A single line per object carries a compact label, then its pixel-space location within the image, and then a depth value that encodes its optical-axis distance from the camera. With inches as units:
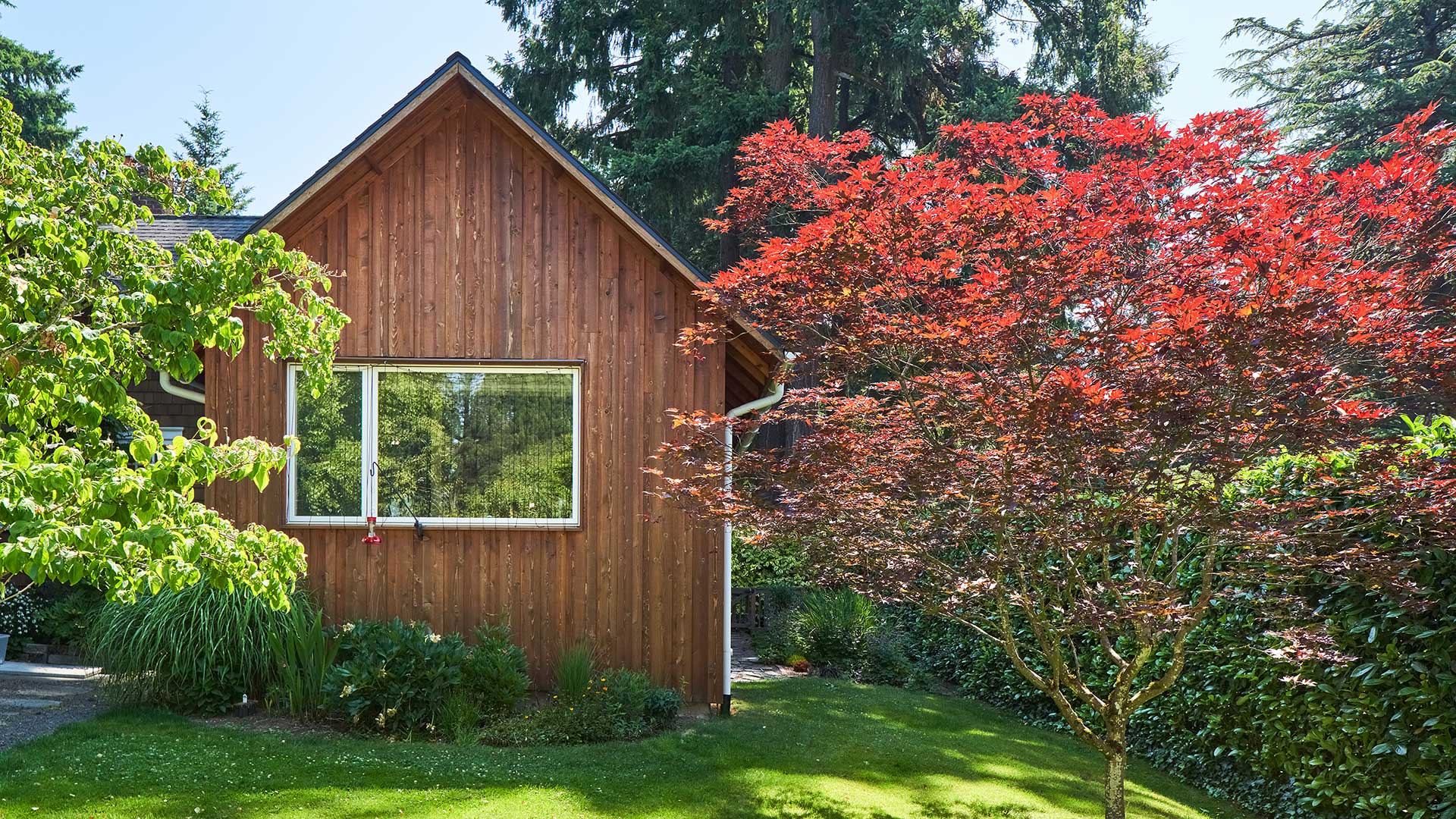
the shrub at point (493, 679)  267.7
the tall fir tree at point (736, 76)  642.2
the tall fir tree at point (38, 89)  834.8
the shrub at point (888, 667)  386.9
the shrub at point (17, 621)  370.3
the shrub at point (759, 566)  555.8
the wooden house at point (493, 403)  298.8
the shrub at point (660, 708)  276.1
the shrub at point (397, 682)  258.4
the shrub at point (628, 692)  269.7
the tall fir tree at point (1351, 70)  685.3
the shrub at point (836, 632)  403.9
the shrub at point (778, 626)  424.5
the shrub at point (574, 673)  276.8
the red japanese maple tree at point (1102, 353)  176.2
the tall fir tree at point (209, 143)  1339.8
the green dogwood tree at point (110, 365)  103.8
